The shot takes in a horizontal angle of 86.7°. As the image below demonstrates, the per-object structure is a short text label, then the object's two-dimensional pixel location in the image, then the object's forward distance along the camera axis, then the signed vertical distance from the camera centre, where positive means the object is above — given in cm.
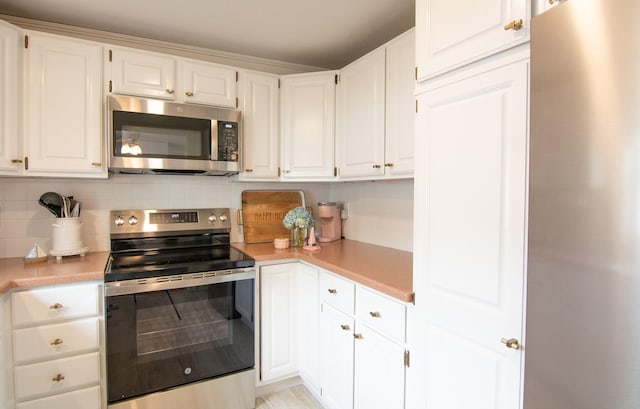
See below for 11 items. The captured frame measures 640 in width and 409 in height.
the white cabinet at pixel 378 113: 186 +54
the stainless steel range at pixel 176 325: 179 -71
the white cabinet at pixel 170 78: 205 +79
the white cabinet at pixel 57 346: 163 -73
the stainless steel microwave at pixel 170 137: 201 +40
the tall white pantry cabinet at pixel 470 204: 96 -1
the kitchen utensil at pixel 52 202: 202 -2
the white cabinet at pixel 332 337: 149 -75
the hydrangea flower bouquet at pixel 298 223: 243 -16
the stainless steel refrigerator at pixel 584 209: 65 -2
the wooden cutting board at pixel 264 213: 270 -10
